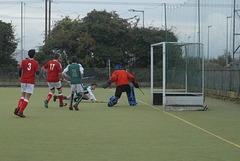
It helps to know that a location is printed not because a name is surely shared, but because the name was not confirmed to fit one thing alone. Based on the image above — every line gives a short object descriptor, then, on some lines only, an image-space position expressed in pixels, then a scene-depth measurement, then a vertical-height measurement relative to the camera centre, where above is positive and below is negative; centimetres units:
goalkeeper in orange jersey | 1669 -34
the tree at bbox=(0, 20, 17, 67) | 5006 +362
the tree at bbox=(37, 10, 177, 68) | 4597 +360
